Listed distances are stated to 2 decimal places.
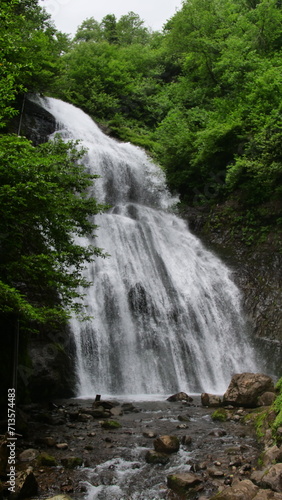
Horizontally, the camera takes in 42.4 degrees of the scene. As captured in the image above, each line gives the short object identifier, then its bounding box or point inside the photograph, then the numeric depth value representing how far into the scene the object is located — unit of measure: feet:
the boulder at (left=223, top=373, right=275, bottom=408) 27.22
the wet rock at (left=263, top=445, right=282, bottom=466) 15.56
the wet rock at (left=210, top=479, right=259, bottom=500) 12.94
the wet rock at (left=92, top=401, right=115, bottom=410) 27.78
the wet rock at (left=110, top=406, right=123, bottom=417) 26.34
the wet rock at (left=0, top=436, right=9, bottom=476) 14.95
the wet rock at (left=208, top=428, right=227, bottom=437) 21.66
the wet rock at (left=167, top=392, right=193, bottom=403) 31.42
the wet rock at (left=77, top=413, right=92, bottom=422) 24.68
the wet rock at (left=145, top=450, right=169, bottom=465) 17.89
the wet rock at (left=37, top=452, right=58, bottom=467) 17.11
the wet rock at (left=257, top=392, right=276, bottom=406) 26.14
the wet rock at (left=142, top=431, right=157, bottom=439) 21.54
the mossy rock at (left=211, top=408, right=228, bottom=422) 24.94
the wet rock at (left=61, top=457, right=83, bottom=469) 17.13
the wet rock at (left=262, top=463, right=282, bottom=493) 13.54
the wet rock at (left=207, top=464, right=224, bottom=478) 15.88
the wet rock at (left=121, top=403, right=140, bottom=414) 27.48
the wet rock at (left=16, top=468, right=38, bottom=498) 14.09
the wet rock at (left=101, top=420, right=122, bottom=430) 23.25
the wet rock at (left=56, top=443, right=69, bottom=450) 19.32
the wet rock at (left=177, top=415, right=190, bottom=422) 24.96
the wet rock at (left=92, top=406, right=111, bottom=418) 25.66
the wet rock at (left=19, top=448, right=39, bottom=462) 17.39
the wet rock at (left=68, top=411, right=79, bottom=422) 24.74
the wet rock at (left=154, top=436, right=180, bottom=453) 18.74
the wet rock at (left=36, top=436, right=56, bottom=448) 19.69
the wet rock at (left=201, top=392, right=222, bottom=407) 28.89
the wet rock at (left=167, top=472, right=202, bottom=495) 14.93
